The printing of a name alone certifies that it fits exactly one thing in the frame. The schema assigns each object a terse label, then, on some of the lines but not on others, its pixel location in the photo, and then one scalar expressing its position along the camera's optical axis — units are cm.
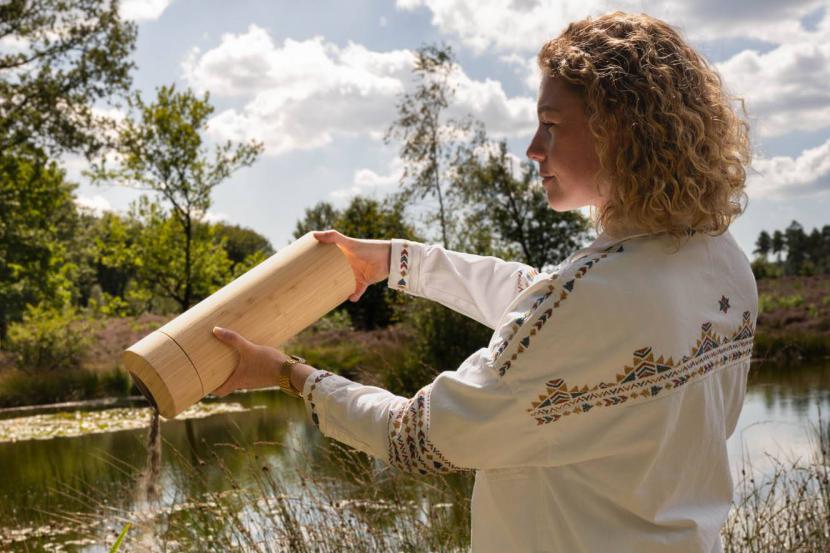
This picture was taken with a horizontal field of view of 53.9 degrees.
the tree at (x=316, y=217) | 4106
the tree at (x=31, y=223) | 1895
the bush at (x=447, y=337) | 1219
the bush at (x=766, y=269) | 3237
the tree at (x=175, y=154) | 2089
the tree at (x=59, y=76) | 1789
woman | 138
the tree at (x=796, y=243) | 3847
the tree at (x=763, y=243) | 4128
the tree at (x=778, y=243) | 3938
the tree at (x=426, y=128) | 2023
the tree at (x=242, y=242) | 5128
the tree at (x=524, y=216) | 2370
